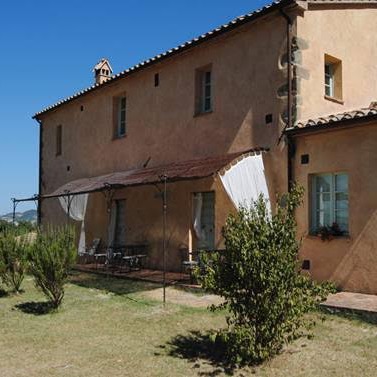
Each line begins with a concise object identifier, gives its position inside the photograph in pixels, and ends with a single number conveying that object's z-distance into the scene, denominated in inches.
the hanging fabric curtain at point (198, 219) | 515.1
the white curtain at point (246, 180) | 417.4
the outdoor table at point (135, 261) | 565.0
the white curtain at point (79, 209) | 596.7
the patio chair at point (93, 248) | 652.1
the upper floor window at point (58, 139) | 841.5
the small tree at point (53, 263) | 374.0
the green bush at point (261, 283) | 241.3
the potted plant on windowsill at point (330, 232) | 404.2
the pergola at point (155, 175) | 429.1
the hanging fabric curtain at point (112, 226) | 641.6
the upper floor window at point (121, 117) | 682.2
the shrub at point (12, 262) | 451.8
